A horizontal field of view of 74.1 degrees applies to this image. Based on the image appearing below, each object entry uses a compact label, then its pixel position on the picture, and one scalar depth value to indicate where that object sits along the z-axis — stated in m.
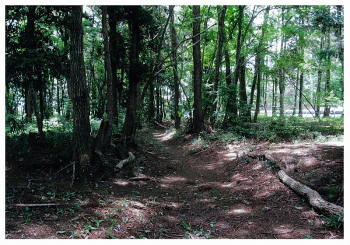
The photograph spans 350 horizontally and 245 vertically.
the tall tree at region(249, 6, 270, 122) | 15.59
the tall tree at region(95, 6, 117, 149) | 7.39
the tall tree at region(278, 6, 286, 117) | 16.98
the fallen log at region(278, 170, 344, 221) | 3.88
